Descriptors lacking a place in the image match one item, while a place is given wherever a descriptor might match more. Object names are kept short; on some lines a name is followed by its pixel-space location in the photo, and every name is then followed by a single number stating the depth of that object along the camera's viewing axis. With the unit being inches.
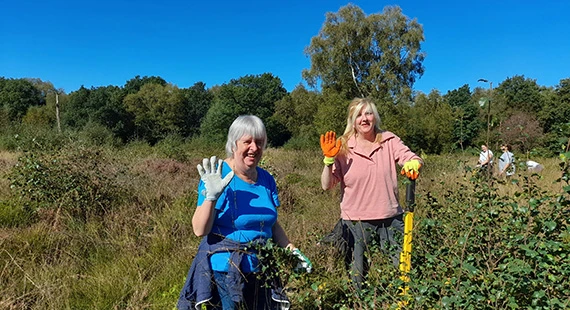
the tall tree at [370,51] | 848.3
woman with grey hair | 65.8
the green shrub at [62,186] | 173.9
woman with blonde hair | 94.6
